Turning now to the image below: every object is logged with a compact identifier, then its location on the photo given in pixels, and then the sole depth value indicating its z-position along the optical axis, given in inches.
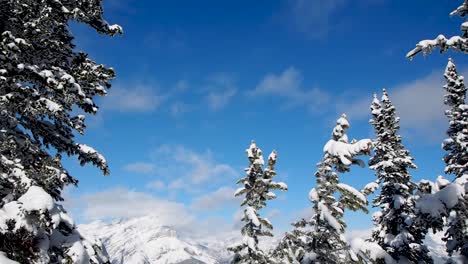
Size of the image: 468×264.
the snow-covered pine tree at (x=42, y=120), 314.7
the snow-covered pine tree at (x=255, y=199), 1017.5
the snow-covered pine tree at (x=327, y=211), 780.6
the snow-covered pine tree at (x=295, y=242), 841.5
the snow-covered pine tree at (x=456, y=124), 1000.9
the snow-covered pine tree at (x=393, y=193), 994.1
